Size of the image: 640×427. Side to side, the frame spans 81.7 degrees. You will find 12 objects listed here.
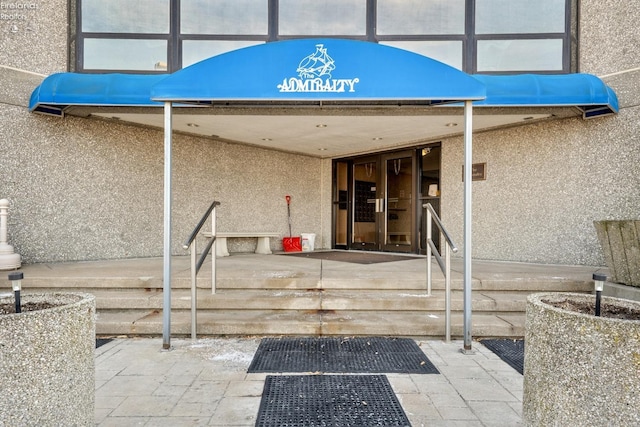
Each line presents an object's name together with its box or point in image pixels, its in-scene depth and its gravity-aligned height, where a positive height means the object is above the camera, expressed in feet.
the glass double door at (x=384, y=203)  25.68 +0.90
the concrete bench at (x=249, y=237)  22.53 -1.64
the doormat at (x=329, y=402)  7.20 -3.99
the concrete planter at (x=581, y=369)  4.67 -2.07
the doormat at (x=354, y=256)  21.45 -2.65
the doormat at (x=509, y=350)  10.02 -3.97
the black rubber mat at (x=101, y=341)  11.40 -4.04
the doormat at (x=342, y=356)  9.57 -3.96
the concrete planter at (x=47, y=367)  4.89 -2.16
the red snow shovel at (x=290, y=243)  27.07 -2.09
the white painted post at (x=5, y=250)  16.22 -1.70
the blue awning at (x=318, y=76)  10.21 +3.86
